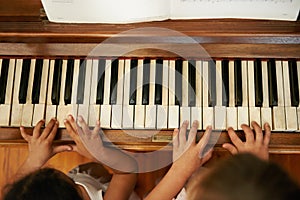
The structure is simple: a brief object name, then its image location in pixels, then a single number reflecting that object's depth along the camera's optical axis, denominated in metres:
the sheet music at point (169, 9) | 1.23
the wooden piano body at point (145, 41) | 1.29
